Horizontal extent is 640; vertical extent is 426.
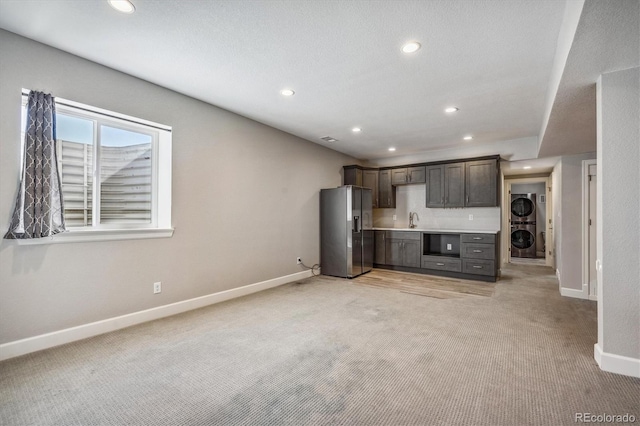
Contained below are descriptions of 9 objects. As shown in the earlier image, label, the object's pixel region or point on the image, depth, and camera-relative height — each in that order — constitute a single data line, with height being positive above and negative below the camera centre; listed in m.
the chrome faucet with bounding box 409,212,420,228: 6.58 -0.04
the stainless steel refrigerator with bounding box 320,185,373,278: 5.47 -0.29
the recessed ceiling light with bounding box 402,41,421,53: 2.41 +1.40
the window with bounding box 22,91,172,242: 2.82 +0.44
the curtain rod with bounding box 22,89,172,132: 2.64 +1.00
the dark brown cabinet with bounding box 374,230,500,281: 5.21 -0.71
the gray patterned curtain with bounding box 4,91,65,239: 2.38 +0.30
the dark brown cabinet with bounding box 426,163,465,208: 5.78 +0.62
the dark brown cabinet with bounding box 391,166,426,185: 6.23 +0.88
